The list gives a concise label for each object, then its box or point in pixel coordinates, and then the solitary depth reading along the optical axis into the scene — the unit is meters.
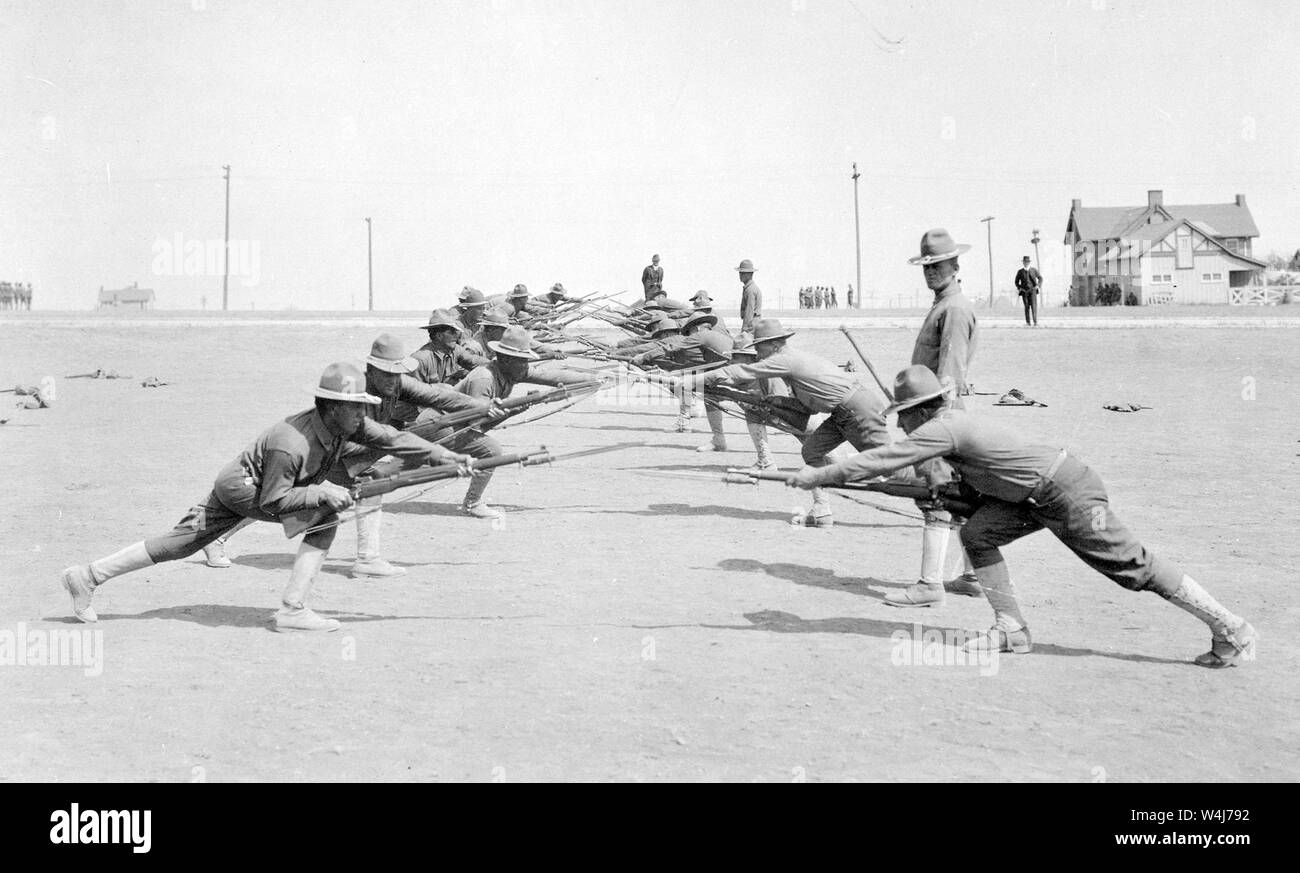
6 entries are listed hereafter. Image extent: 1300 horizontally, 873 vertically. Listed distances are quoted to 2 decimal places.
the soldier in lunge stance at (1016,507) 6.76
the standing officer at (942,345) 8.41
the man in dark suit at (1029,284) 32.16
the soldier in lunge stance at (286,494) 7.43
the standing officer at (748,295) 20.38
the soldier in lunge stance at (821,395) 10.14
